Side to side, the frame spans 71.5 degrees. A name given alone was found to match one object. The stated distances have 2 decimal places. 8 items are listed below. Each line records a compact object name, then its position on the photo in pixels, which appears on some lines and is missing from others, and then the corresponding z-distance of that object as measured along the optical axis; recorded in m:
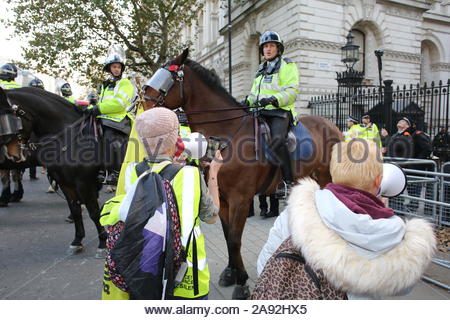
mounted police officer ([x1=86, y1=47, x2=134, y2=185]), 4.66
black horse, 4.55
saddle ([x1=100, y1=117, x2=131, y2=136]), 4.79
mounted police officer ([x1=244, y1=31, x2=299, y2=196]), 3.93
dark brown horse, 3.57
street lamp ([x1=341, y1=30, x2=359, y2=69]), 12.40
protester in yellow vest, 1.62
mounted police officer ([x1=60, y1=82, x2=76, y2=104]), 11.61
